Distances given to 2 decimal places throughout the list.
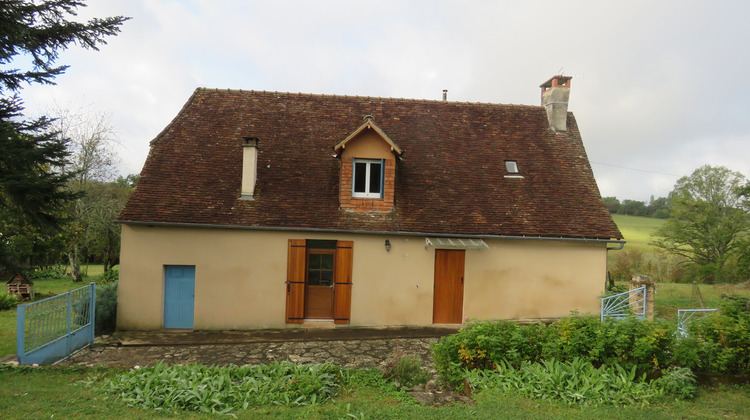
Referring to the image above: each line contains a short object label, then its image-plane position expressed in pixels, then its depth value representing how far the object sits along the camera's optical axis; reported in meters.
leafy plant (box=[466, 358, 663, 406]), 5.88
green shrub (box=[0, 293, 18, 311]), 15.16
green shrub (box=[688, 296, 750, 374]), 6.34
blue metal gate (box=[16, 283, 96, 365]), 7.74
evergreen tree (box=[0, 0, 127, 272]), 8.69
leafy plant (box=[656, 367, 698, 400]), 5.94
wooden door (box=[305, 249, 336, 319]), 11.85
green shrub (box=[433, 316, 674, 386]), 6.43
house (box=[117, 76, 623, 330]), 11.45
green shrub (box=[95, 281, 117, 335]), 11.03
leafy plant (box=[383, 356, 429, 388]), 7.07
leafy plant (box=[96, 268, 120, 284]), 19.52
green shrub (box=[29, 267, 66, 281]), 24.98
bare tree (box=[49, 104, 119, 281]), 22.31
